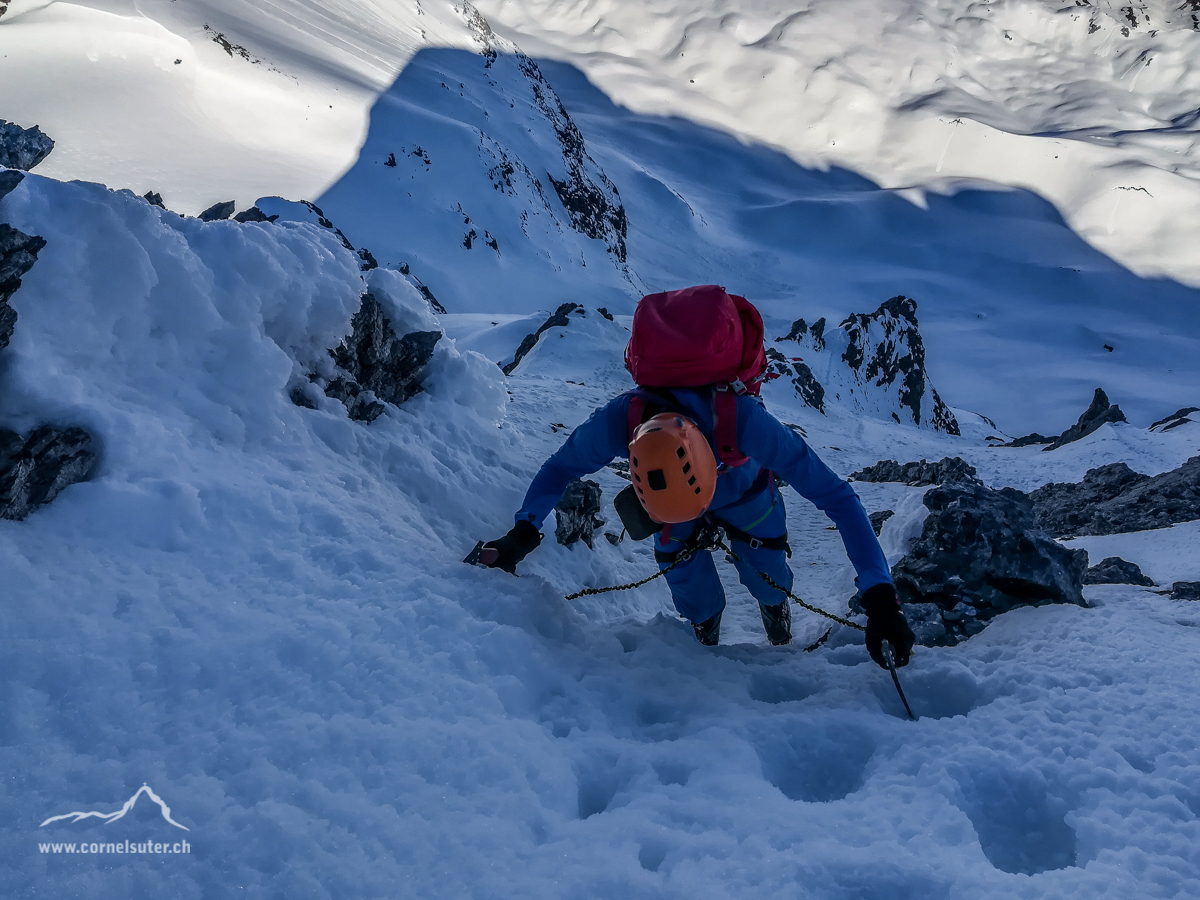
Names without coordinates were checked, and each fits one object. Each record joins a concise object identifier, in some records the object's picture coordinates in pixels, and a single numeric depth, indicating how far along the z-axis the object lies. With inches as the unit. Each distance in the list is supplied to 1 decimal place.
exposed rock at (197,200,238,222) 798.1
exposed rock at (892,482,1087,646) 138.0
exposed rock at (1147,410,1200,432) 673.6
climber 101.8
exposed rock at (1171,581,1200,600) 144.0
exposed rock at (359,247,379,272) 966.1
